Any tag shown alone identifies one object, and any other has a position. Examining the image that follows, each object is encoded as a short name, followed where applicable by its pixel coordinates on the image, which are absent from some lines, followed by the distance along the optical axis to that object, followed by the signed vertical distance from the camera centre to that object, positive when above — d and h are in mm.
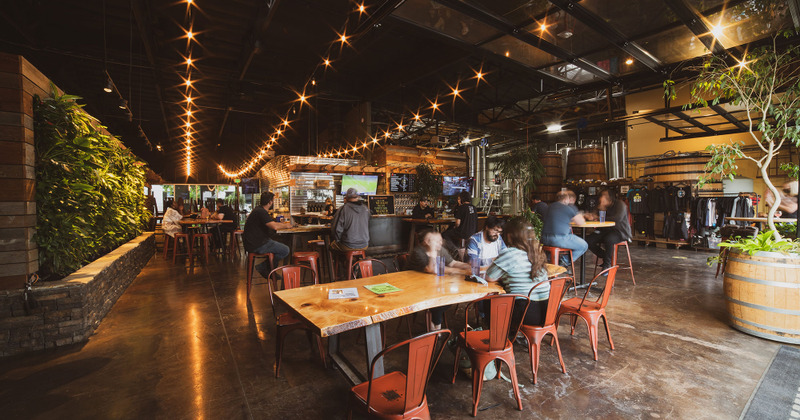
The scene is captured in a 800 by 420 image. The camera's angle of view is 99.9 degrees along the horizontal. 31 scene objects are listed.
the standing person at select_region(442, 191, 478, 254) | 7219 -281
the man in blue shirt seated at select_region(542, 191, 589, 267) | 5176 -351
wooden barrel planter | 3461 -944
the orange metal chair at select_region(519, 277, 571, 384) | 2775 -1033
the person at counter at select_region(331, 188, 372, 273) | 5344 -277
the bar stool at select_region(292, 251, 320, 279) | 4815 -694
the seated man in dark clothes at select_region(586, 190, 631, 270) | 5883 -421
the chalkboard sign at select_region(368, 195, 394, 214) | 9203 +94
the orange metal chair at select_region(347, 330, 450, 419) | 1595 -995
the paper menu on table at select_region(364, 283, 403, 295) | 2625 -645
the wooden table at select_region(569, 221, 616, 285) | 5370 -300
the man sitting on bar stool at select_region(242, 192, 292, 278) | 5211 -355
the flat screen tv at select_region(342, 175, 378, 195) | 11172 +821
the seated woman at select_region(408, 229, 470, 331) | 3248 -507
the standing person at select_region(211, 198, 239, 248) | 8914 -239
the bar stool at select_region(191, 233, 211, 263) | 8400 -870
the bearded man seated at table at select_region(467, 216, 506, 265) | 3684 -414
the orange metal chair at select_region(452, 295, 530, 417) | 2264 -1006
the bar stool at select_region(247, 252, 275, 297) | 5079 -839
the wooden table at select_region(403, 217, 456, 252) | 7741 -358
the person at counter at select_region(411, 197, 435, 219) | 8523 -98
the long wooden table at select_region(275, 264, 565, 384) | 2004 -652
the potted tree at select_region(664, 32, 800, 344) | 3490 -517
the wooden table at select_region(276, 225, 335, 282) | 5754 -457
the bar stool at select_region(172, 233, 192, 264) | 8250 -906
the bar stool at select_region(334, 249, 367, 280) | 5324 -762
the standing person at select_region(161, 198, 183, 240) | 8633 -345
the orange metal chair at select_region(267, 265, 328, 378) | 2918 -1016
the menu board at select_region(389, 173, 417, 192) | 11422 +846
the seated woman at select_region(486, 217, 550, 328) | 2828 -547
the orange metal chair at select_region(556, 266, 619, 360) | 3189 -1008
